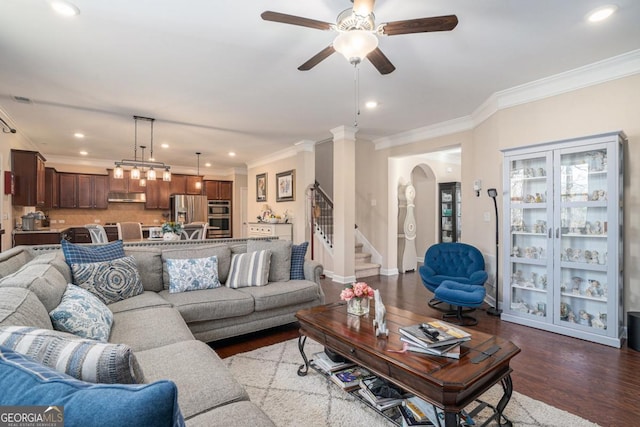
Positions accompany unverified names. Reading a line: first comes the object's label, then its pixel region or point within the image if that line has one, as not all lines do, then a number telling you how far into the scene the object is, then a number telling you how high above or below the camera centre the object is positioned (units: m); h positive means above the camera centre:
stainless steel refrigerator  8.66 +0.15
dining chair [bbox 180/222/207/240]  4.76 -0.28
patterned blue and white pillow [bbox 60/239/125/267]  2.63 -0.36
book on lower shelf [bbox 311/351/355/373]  2.17 -1.09
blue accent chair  4.00 -0.72
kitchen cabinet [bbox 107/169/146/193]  8.23 +0.77
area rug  1.86 -1.24
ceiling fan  1.80 +1.14
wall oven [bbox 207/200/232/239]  9.49 -0.15
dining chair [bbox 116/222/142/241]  5.86 -0.34
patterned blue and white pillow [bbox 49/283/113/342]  1.64 -0.58
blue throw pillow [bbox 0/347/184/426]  0.56 -0.36
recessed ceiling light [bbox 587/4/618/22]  2.21 +1.49
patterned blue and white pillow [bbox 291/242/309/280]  3.61 -0.56
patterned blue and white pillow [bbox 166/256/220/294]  3.04 -0.62
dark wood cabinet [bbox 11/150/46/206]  5.11 +0.63
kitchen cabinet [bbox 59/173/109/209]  7.64 +0.58
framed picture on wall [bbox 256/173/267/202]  8.13 +0.71
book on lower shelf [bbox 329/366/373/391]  2.01 -1.11
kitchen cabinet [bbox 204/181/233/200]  9.69 +0.77
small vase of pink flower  2.30 -0.63
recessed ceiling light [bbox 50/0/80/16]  2.15 +1.47
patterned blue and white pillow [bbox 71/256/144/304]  2.54 -0.56
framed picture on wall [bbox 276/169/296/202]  6.95 +0.65
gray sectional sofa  1.29 -0.76
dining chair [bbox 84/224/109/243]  4.40 -0.30
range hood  8.26 +0.43
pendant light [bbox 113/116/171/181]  4.79 +0.76
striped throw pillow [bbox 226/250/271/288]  3.29 -0.61
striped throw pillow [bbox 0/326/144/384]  0.84 -0.40
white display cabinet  2.95 -0.25
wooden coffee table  1.45 -0.78
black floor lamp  3.85 -0.48
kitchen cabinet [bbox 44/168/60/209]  7.24 +0.57
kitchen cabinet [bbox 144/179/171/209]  8.74 +0.53
